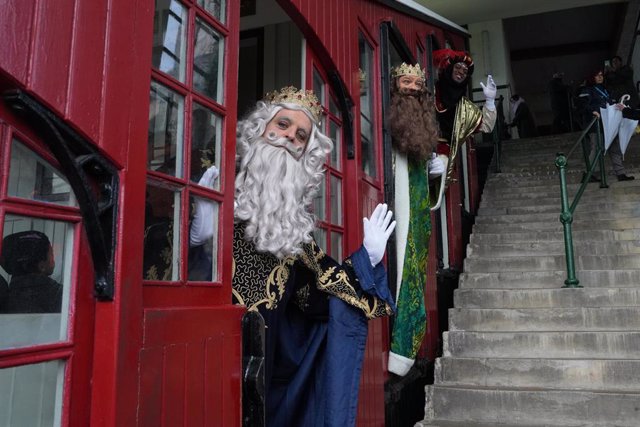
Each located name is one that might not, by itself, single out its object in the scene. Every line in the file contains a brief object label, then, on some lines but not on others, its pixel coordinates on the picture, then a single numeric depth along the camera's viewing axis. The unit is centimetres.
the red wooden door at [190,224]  128
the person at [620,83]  757
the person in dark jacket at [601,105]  619
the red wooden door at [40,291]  96
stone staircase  310
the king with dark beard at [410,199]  300
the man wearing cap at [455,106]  400
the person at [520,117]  1072
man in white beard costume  186
